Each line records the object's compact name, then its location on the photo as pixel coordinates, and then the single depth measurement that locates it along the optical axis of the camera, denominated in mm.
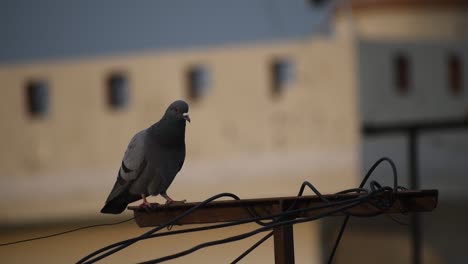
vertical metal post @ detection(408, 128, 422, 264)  25156
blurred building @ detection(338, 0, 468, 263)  36719
